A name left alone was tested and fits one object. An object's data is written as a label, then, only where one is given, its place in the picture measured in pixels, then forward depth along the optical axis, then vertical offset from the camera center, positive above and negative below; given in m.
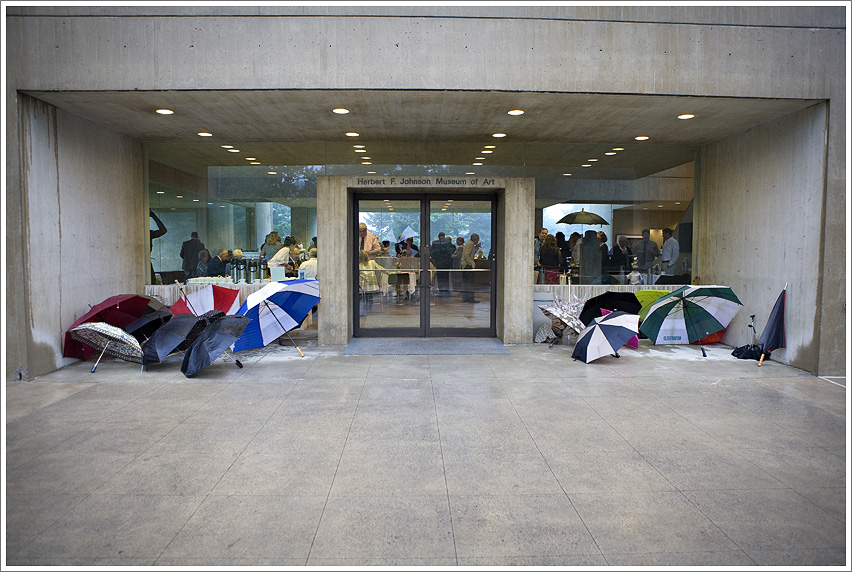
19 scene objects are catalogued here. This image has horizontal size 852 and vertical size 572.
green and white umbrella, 8.88 -0.89
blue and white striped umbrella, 8.95 -0.91
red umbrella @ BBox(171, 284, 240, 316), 9.58 -0.81
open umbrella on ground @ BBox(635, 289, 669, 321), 10.13 -0.76
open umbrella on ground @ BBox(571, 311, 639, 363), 8.46 -1.21
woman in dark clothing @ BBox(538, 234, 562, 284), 11.02 -0.12
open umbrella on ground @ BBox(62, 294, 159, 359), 8.45 -0.92
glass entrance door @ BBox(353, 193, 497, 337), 11.09 -0.26
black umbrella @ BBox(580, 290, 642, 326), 9.57 -0.85
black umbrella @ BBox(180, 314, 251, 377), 7.73 -1.21
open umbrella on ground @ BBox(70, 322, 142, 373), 8.01 -1.21
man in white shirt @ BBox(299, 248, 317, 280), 10.87 -0.29
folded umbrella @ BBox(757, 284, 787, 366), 8.77 -1.19
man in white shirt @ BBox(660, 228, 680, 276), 11.16 +0.03
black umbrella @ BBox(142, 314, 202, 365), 8.00 -1.20
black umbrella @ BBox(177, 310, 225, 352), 8.77 -1.07
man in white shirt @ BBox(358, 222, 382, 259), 11.16 +0.18
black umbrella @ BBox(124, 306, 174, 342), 8.73 -1.09
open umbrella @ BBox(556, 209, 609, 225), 11.10 +0.63
